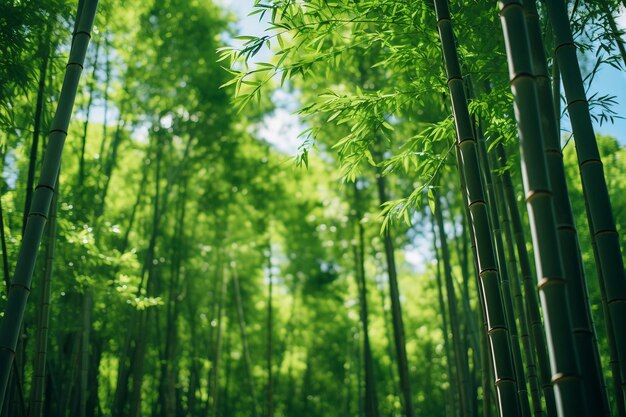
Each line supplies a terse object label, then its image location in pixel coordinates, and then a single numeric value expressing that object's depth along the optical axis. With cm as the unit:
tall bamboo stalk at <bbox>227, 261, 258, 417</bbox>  810
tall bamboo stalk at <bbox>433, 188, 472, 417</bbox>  525
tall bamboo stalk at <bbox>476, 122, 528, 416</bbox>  261
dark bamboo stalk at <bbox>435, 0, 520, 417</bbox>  188
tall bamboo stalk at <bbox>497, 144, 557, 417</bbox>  276
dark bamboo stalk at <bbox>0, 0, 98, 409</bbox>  201
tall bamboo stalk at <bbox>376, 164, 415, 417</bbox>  578
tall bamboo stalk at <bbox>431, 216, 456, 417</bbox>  717
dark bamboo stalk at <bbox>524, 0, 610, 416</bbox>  151
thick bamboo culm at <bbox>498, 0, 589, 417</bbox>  143
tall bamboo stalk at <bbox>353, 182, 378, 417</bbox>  733
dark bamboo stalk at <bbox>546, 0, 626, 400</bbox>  181
